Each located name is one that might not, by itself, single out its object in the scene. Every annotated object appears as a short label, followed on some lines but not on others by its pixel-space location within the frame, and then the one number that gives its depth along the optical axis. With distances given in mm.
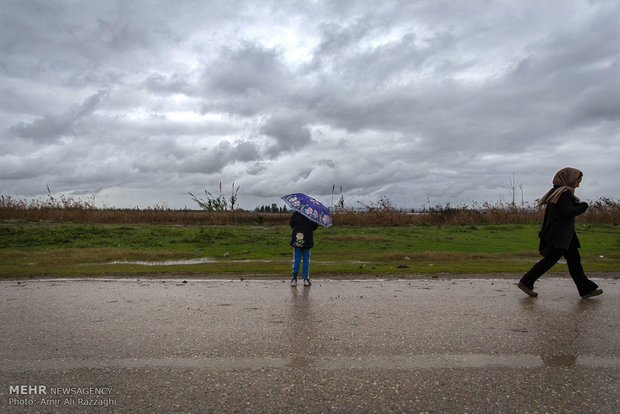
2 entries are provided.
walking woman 8195
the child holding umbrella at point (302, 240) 10406
